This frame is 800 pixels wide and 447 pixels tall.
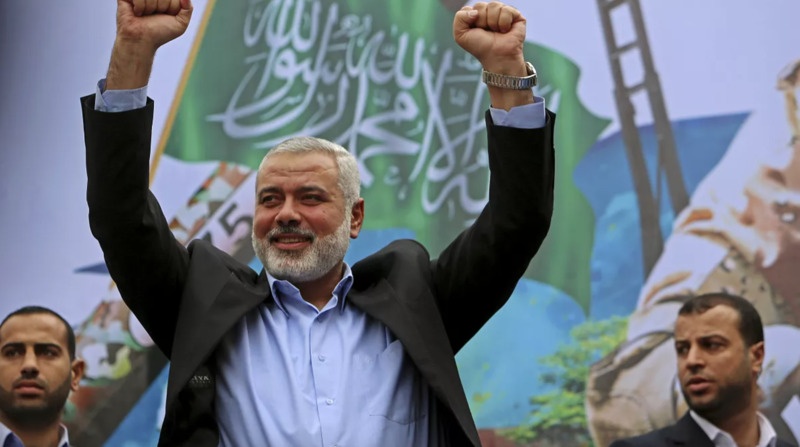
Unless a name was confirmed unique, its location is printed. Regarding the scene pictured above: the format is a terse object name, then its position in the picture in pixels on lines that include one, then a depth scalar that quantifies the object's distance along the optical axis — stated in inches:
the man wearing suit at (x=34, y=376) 300.4
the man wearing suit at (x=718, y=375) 278.4
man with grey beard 157.9
